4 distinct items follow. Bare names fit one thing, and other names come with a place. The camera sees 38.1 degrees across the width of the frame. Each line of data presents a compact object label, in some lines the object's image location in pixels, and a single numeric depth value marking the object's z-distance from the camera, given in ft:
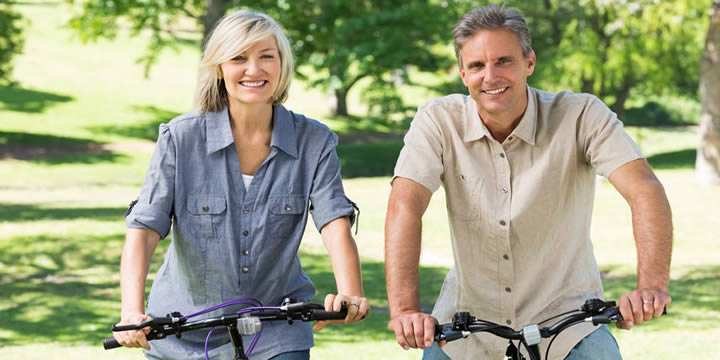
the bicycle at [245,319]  11.55
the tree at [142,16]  91.76
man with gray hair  12.70
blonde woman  12.92
